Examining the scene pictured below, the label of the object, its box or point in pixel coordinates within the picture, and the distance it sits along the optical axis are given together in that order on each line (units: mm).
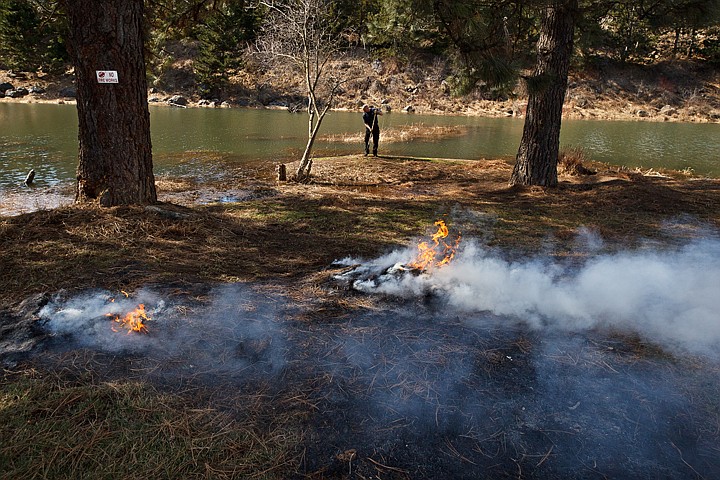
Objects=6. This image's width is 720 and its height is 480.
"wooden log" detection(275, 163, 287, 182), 11727
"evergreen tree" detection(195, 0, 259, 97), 38875
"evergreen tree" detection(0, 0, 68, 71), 35688
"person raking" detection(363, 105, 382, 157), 14406
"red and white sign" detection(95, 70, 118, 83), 4957
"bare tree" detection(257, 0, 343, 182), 11461
